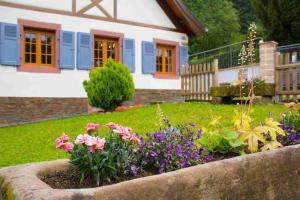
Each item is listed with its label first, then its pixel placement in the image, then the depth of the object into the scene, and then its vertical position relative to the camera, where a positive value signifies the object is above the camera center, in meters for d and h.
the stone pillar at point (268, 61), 10.45 +0.76
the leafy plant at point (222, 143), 3.37 -0.45
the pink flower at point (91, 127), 2.88 -0.27
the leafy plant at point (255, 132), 3.29 -0.37
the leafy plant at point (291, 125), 3.66 -0.35
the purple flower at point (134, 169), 2.72 -0.55
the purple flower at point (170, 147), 2.98 -0.43
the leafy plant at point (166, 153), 2.90 -0.47
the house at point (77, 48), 12.50 +1.48
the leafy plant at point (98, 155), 2.56 -0.43
